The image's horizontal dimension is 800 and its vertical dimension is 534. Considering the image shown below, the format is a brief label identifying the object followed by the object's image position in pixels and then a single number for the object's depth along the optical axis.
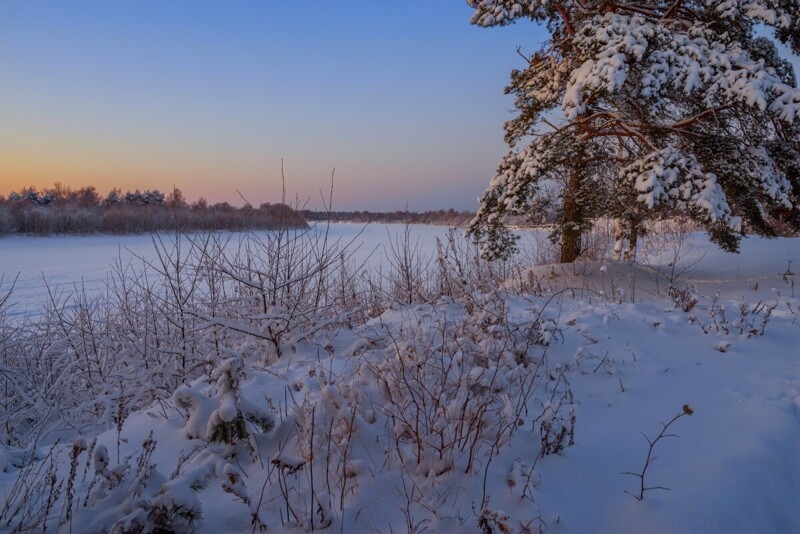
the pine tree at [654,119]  5.82
